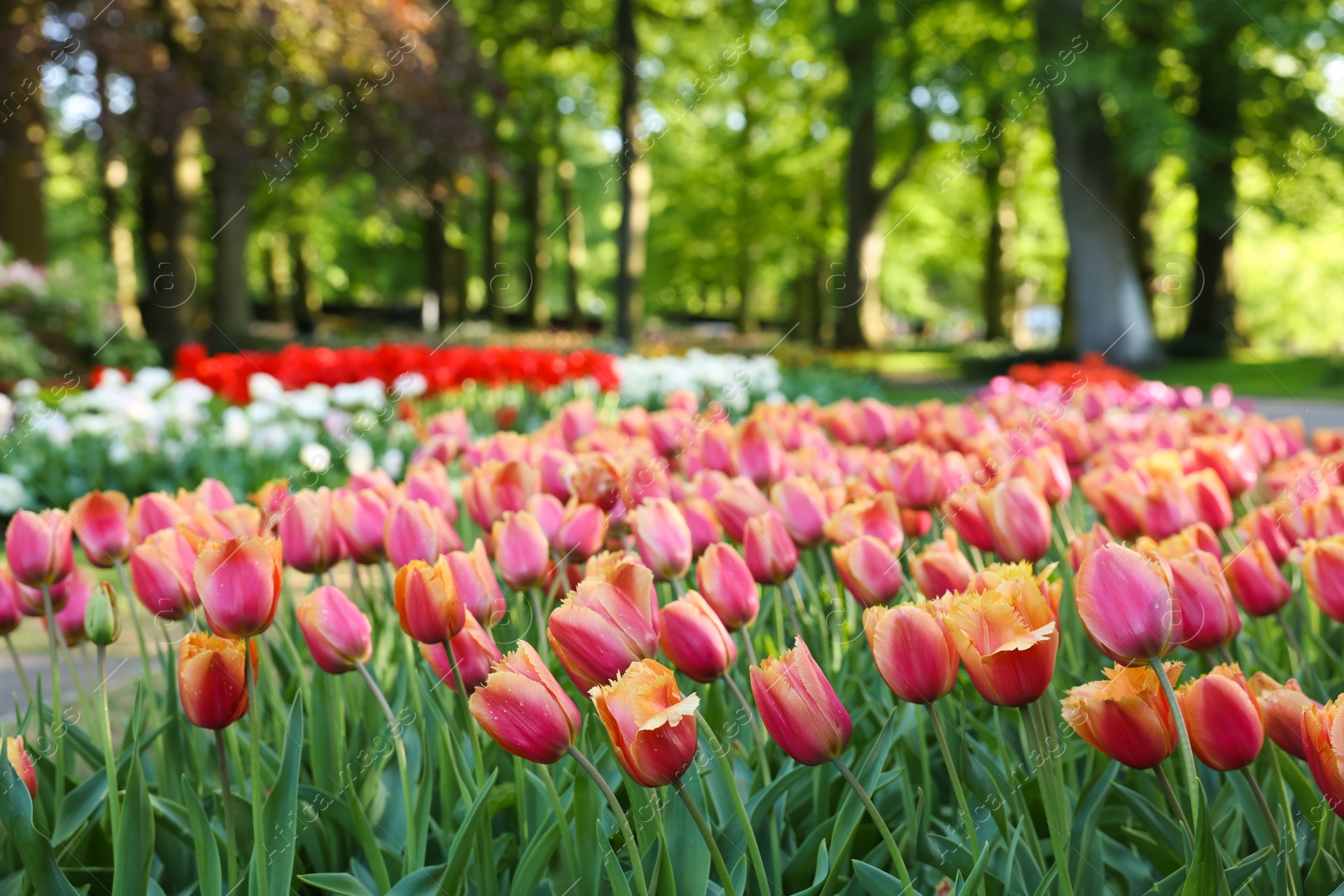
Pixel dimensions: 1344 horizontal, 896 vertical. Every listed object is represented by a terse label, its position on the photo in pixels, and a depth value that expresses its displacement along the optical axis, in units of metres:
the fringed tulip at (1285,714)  1.16
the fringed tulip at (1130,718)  1.11
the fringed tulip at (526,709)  1.10
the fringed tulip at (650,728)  1.03
